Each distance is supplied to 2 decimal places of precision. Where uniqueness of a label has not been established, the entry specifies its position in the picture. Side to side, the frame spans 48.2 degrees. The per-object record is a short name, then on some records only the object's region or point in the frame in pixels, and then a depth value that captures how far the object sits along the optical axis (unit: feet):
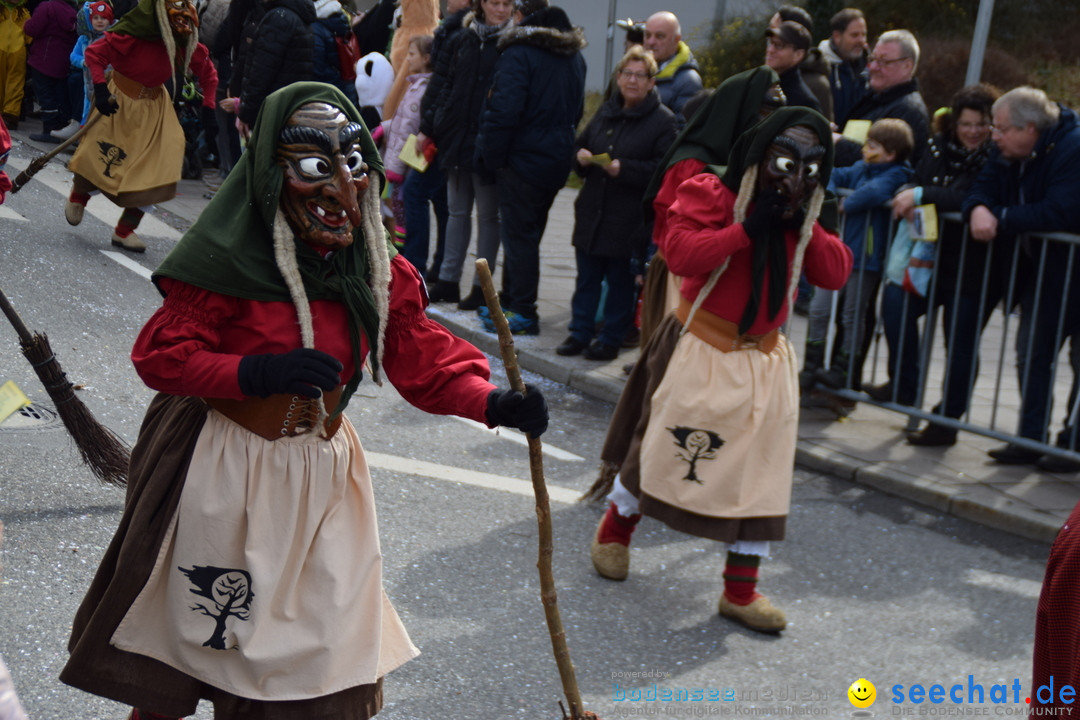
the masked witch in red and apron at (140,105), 25.99
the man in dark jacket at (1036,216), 19.65
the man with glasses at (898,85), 23.75
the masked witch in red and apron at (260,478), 8.98
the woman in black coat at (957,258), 21.17
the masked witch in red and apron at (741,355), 13.92
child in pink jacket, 28.27
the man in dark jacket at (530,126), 24.58
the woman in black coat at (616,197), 23.62
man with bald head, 25.71
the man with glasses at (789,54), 23.06
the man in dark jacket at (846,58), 28.76
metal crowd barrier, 20.03
